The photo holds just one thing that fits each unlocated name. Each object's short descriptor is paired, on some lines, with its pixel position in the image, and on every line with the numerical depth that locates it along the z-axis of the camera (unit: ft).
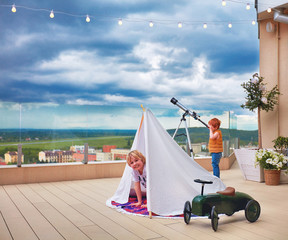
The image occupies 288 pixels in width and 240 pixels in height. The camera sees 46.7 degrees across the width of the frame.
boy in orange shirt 16.12
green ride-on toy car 9.34
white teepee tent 10.82
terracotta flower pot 16.29
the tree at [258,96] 17.48
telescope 17.48
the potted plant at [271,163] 16.05
